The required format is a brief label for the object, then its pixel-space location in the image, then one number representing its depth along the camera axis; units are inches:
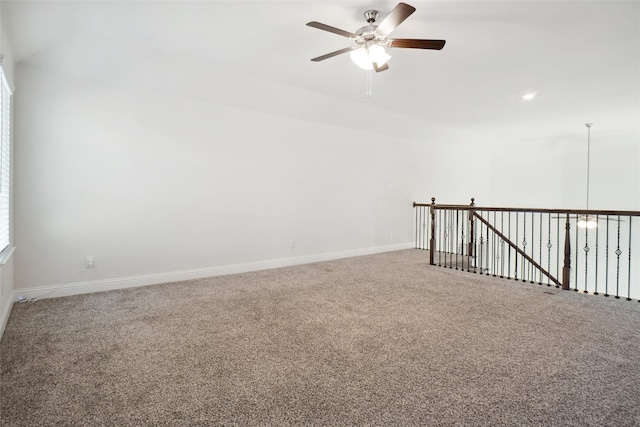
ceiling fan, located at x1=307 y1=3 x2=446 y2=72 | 90.7
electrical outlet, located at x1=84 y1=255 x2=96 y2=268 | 139.6
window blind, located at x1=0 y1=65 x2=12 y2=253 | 105.7
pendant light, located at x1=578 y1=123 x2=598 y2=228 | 234.8
